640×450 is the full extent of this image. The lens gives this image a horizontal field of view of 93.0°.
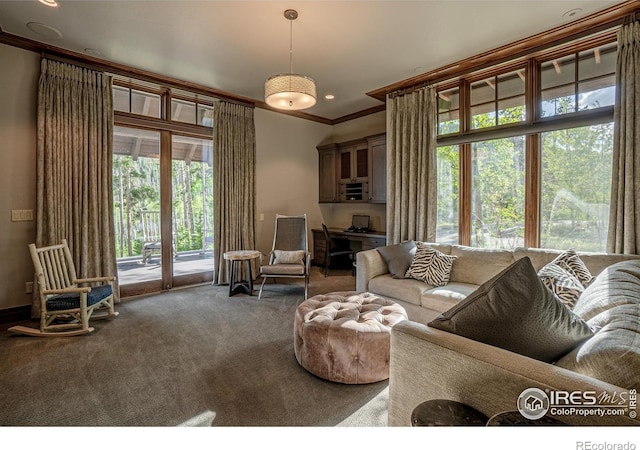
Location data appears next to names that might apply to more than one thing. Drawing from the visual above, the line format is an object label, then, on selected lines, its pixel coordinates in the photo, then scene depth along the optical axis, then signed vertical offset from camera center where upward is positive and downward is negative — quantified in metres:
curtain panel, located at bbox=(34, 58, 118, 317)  3.32 +0.62
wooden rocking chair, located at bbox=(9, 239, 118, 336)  2.86 -0.76
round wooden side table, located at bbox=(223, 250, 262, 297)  4.03 -0.79
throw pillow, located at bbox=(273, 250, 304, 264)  4.33 -0.55
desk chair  5.25 -0.61
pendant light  2.73 +1.19
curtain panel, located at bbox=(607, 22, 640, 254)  2.67 +0.62
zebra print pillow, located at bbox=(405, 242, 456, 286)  3.18 -0.52
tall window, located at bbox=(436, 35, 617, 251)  3.01 +0.76
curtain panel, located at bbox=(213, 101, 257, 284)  4.66 +0.59
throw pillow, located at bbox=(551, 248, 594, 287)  2.37 -0.38
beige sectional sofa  0.88 -0.49
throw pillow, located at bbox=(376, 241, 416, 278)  3.39 -0.44
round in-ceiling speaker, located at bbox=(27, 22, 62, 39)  2.94 +1.88
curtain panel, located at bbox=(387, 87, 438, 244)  4.09 +0.74
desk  5.00 -0.37
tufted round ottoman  2.04 -0.87
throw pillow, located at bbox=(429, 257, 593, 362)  1.10 -0.38
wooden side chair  4.02 -0.48
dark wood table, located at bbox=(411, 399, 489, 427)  0.98 -0.66
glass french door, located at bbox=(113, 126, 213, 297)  4.07 +0.14
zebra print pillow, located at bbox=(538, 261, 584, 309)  1.95 -0.44
